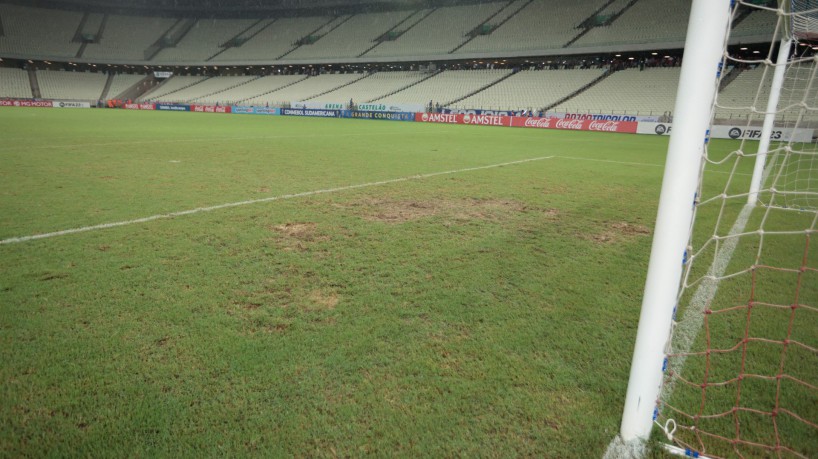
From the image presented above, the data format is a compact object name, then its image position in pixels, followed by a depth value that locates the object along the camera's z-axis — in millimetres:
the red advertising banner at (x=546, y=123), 25841
